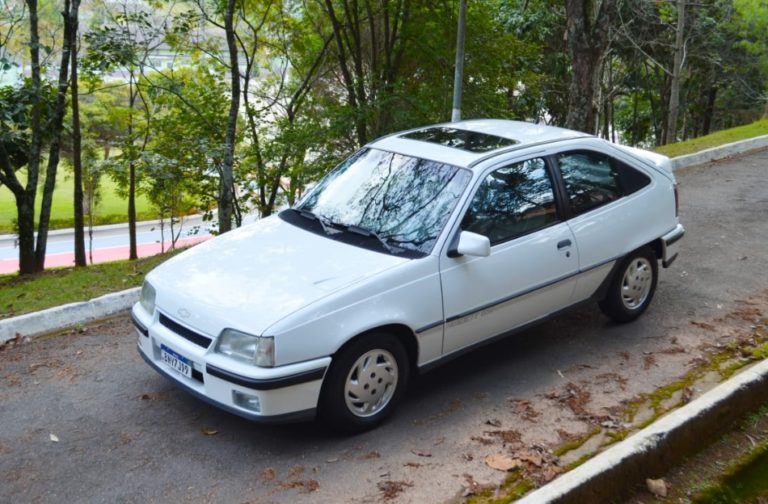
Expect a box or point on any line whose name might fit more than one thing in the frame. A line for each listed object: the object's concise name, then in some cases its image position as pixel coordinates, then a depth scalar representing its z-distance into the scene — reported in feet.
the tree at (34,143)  38.24
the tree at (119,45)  37.52
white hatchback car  13.78
